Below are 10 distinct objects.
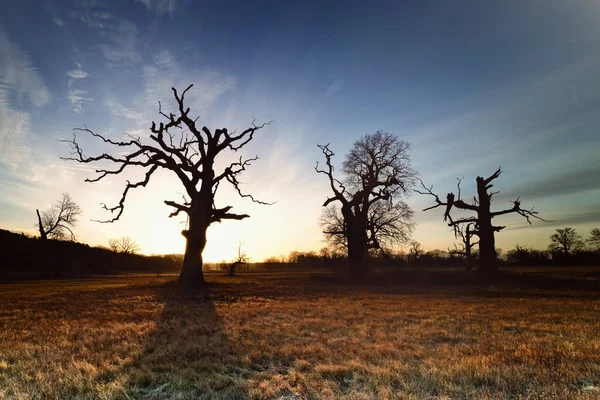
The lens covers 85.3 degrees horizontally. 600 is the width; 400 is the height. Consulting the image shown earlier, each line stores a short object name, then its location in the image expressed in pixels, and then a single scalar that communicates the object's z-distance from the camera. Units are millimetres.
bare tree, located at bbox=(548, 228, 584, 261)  85200
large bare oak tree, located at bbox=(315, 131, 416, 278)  29500
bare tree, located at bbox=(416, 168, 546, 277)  28172
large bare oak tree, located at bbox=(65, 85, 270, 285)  21484
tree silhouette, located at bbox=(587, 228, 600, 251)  82506
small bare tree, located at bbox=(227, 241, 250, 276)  75988
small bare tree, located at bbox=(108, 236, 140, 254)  126169
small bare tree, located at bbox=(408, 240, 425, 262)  81062
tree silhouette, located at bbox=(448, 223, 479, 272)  30031
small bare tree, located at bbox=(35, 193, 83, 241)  51500
